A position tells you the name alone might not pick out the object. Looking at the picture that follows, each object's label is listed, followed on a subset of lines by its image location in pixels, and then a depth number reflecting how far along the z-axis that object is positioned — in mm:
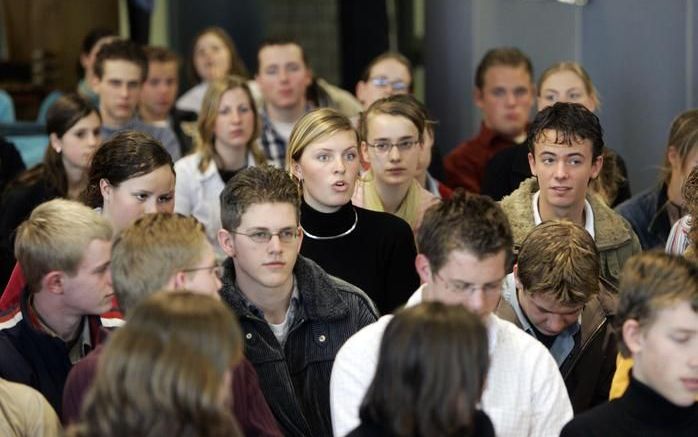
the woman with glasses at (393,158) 10609
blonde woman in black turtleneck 9508
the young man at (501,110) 13836
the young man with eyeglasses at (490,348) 7195
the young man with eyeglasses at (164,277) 7031
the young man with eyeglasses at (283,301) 8219
